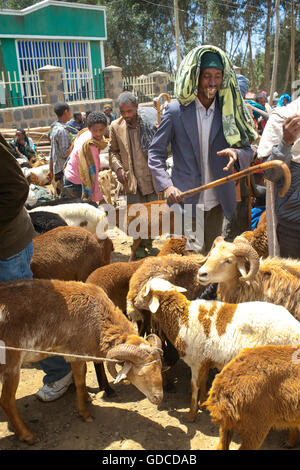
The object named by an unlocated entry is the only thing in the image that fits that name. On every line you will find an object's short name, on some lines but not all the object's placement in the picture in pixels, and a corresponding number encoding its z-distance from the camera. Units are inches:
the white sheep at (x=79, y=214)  237.8
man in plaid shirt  320.5
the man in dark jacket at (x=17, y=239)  113.0
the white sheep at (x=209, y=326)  123.1
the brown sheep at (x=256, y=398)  98.4
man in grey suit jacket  155.3
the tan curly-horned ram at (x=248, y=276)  139.9
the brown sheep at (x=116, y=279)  173.2
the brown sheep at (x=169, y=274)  157.1
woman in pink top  257.0
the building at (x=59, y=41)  807.1
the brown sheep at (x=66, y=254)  184.4
